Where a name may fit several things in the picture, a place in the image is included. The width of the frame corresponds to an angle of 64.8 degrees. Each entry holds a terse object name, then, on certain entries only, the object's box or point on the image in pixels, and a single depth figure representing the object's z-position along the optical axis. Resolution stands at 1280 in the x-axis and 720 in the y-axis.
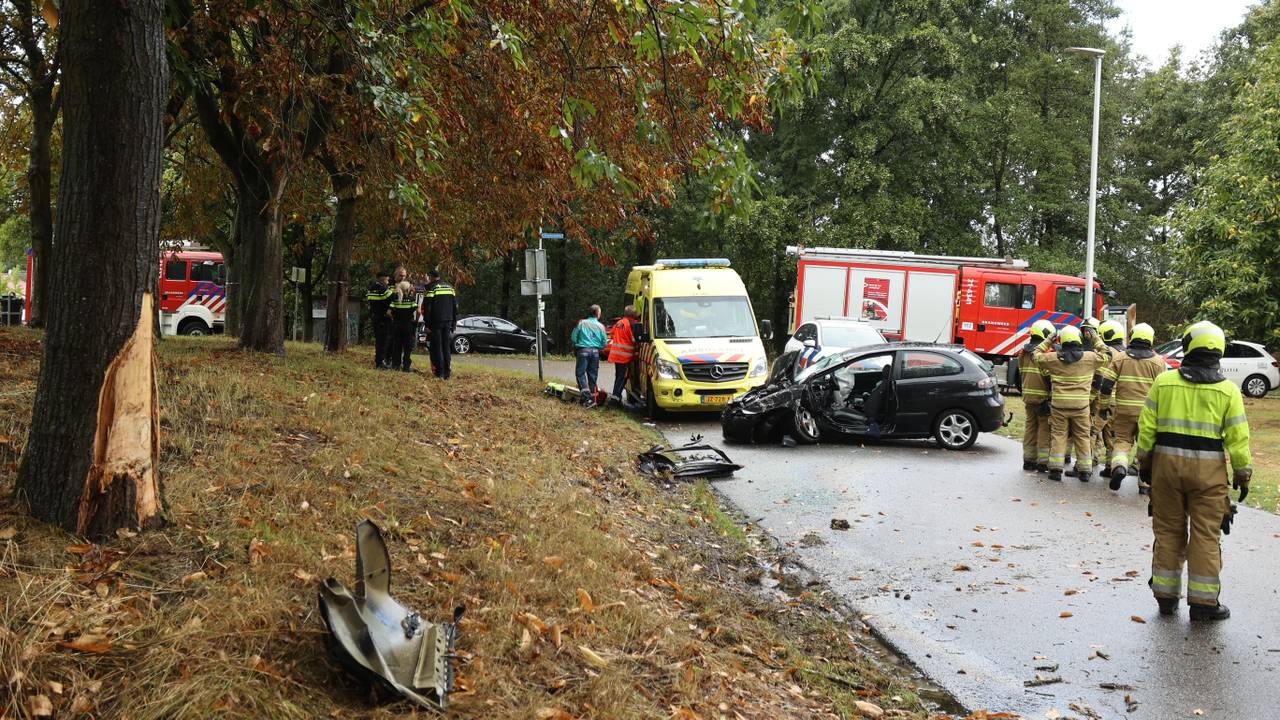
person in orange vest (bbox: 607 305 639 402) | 18.64
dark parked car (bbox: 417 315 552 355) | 34.97
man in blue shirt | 18.44
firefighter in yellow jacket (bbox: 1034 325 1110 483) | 11.93
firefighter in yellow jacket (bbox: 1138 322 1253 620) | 6.53
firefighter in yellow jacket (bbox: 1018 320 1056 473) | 12.52
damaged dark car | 14.49
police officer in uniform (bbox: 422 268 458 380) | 16.97
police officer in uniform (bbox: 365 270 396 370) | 17.81
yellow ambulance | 16.88
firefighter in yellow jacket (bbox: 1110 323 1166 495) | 11.27
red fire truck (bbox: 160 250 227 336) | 35.94
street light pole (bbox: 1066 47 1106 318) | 25.06
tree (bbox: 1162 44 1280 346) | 22.77
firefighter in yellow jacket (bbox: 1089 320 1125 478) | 12.19
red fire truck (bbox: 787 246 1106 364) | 28.00
